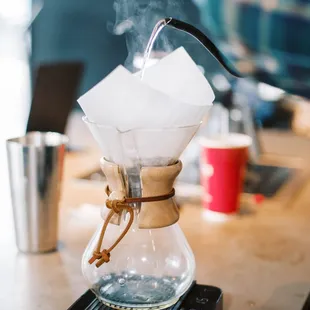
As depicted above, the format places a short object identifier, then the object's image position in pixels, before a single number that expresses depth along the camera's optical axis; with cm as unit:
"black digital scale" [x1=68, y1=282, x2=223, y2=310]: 92
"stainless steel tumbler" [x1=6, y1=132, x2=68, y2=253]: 114
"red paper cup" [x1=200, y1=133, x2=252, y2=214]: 135
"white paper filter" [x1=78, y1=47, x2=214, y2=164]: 86
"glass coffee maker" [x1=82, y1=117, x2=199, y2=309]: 88
